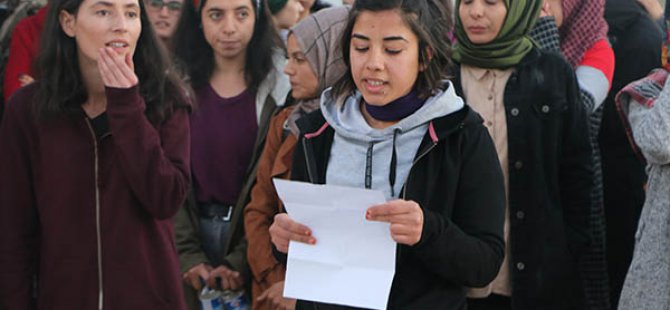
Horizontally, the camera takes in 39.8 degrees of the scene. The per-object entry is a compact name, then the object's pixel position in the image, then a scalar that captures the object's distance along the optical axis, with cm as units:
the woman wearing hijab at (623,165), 427
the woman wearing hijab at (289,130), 366
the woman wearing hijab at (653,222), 301
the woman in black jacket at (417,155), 251
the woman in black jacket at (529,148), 350
